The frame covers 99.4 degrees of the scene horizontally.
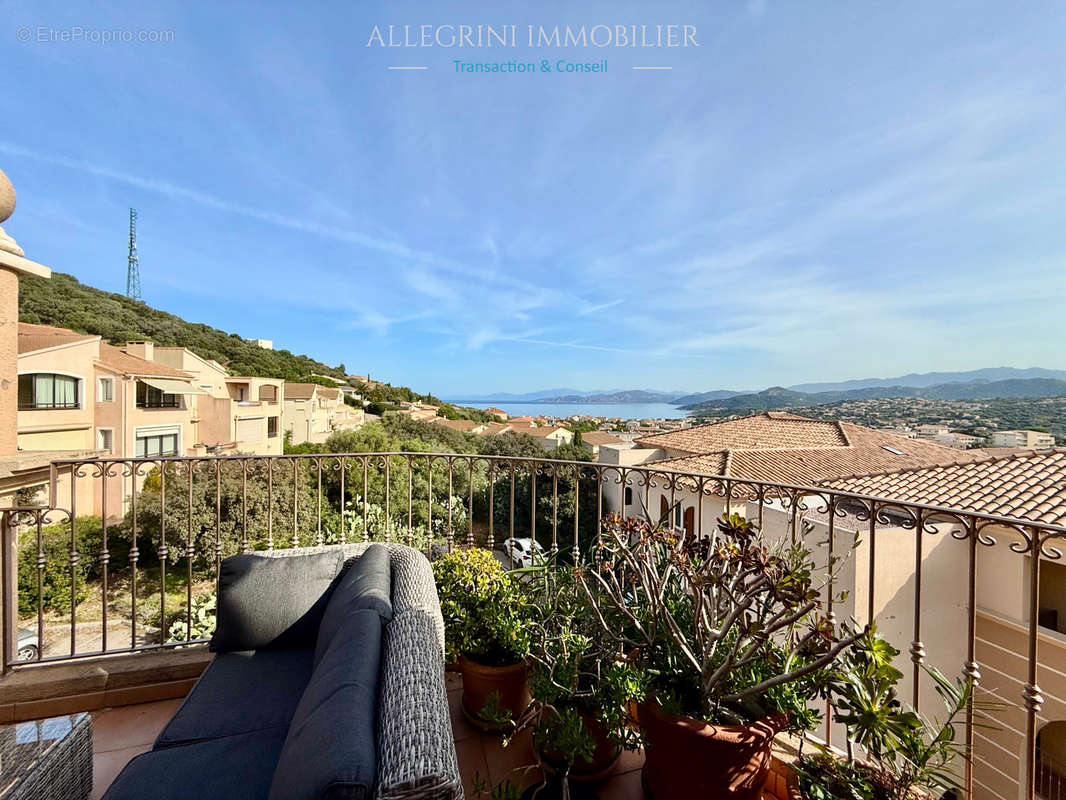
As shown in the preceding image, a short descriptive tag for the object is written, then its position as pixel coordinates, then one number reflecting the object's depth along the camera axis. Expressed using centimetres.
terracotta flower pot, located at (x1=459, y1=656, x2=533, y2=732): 190
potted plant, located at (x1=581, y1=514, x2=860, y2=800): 133
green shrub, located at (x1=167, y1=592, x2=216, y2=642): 442
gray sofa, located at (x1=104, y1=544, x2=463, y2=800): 83
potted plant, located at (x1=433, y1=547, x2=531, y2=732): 190
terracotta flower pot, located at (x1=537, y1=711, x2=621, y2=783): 164
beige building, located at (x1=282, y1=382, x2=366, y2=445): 2703
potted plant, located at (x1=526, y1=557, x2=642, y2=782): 142
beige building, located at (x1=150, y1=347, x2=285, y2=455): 2062
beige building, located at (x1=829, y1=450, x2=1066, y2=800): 536
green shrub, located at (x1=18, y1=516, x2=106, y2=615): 1070
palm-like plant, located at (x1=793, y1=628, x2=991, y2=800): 118
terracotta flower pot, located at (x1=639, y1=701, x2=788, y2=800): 133
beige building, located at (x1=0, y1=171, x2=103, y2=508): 207
